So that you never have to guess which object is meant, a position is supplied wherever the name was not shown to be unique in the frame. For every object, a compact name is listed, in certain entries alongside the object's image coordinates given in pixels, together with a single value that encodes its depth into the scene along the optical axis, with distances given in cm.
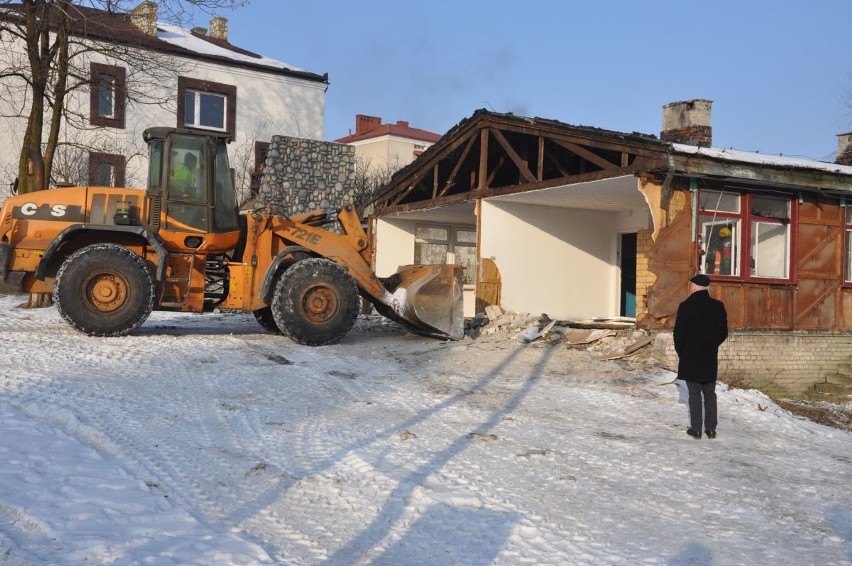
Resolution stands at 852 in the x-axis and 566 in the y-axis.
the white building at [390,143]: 4534
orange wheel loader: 1141
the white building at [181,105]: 2584
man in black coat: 798
